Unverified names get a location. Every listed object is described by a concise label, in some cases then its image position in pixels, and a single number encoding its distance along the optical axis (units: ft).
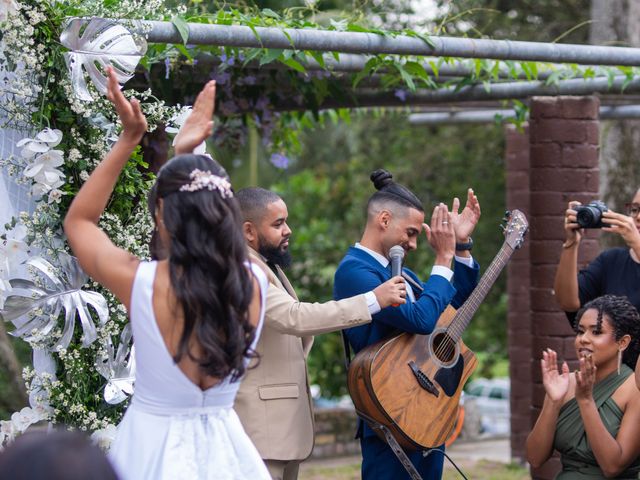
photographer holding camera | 17.31
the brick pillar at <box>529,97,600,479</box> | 21.15
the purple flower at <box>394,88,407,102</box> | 22.44
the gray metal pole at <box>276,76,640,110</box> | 21.86
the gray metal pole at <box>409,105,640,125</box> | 27.17
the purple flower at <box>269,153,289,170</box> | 24.73
